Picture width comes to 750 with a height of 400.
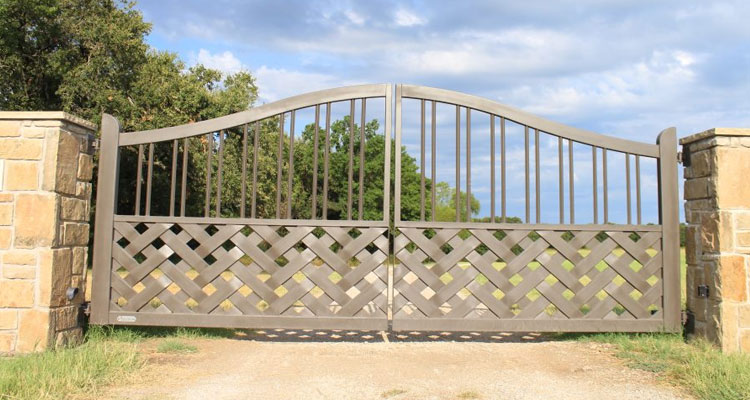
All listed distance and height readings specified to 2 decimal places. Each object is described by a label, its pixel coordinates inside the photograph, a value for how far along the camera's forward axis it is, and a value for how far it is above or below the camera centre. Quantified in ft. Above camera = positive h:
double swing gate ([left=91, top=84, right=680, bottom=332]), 14.61 -0.39
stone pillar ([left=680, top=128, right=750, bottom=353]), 14.01 +0.17
